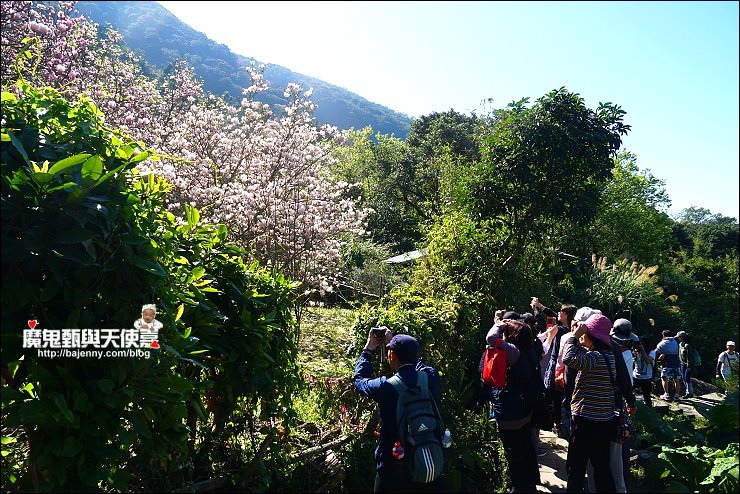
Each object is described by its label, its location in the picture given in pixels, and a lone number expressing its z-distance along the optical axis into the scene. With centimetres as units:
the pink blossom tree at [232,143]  726
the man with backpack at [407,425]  297
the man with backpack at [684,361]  1038
